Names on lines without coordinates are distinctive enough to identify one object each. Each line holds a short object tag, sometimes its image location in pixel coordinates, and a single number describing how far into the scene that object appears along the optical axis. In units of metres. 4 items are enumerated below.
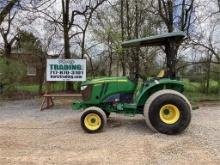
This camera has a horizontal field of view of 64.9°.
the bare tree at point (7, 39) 9.74
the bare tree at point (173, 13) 8.33
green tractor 3.97
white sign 6.26
